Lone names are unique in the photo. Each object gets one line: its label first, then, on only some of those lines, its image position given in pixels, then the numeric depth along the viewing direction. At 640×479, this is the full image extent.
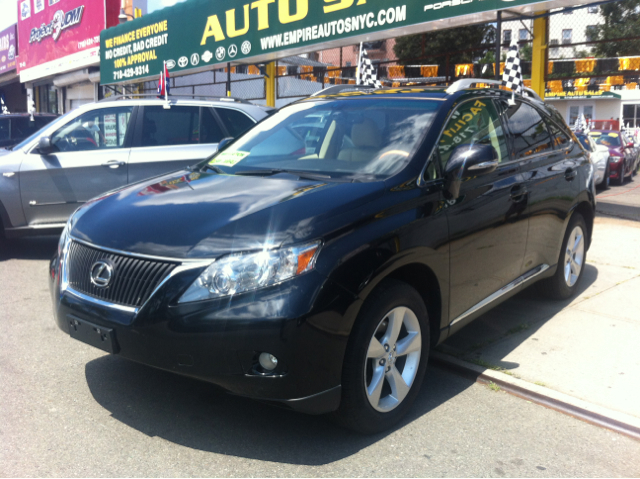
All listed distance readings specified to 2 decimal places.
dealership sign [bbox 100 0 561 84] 9.95
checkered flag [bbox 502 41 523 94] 7.83
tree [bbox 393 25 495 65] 25.55
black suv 2.77
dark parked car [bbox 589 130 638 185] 16.31
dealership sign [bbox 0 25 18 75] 33.00
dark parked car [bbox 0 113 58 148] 11.51
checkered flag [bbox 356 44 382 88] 10.23
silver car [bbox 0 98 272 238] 7.11
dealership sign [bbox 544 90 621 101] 37.50
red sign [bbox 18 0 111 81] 23.16
